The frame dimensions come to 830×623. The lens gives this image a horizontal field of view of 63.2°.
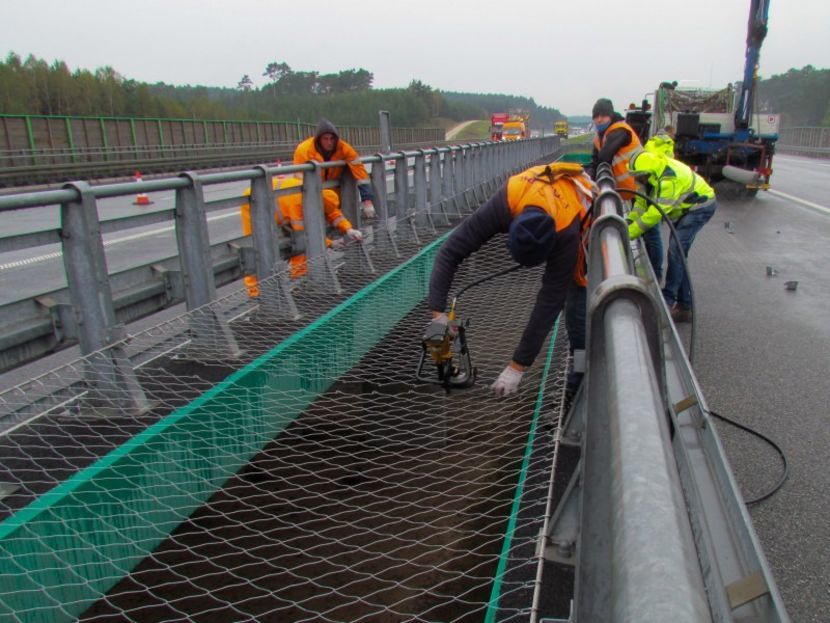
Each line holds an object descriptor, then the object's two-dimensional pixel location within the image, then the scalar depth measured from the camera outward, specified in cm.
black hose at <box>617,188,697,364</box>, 400
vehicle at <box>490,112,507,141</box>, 6043
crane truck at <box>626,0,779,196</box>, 1686
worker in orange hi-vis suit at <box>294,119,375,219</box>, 668
